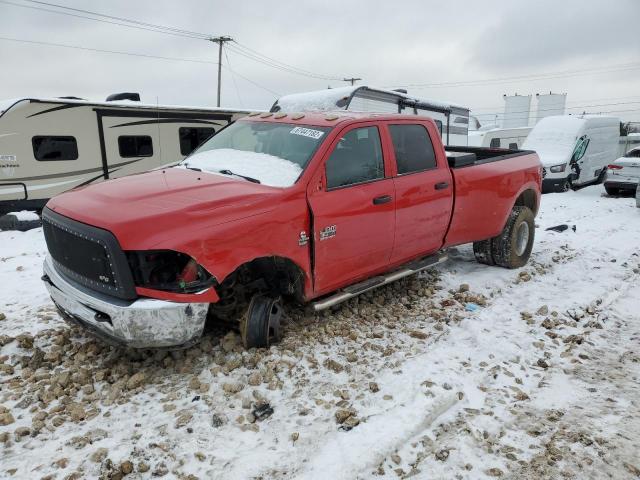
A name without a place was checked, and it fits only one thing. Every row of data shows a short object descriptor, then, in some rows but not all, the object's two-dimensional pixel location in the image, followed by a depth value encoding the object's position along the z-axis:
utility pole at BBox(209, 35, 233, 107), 34.56
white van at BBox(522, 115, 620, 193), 14.45
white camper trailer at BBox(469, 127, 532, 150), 22.33
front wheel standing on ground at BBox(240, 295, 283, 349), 3.74
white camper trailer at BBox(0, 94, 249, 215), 9.74
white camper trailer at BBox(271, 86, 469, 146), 9.91
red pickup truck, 3.12
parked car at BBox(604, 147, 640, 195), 13.49
